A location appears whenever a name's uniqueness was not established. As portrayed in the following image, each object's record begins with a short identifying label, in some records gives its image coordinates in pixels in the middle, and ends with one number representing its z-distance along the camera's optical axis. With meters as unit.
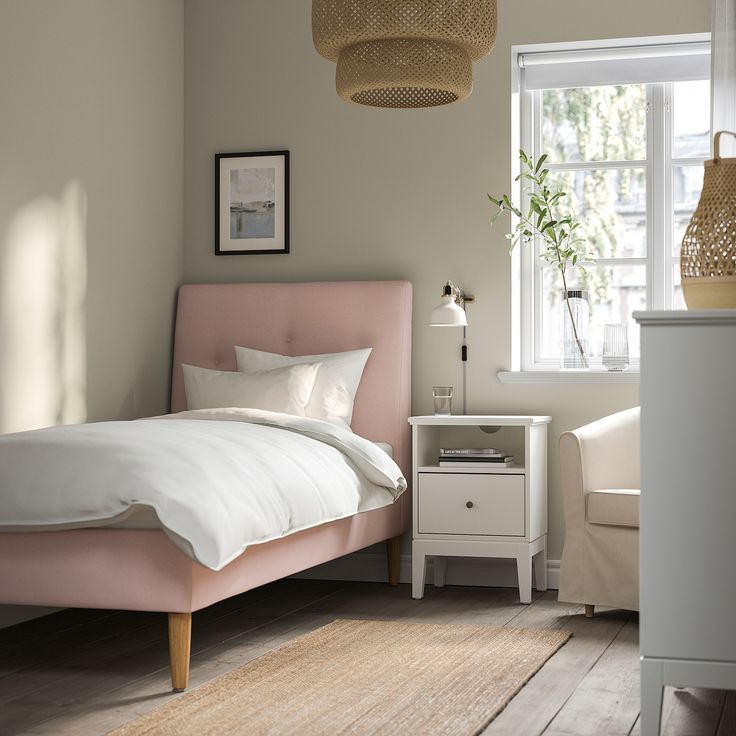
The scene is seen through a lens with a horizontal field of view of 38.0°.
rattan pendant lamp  2.68
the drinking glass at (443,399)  4.40
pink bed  2.68
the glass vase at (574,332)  4.47
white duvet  2.58
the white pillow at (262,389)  4.11
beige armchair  3.63
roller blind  4.47
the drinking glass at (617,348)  4.40
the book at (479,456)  4.15
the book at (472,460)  4.15
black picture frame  4.79
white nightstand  4.05
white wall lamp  4.25
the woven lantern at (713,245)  2.03
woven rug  2.39
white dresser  1.92
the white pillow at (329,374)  4.25
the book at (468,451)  4.17
